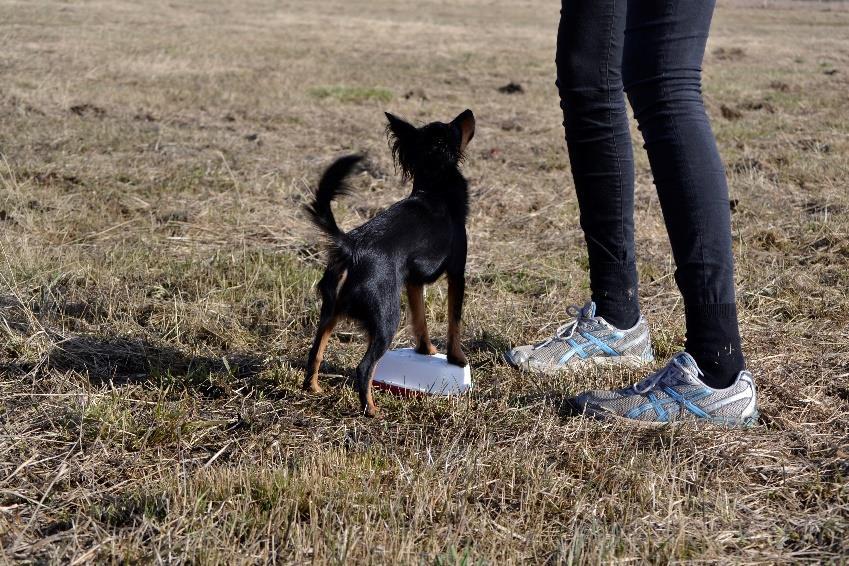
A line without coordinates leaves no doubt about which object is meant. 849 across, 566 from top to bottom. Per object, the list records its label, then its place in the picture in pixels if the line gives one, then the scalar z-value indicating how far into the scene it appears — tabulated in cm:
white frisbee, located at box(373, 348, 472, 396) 296
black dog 281
